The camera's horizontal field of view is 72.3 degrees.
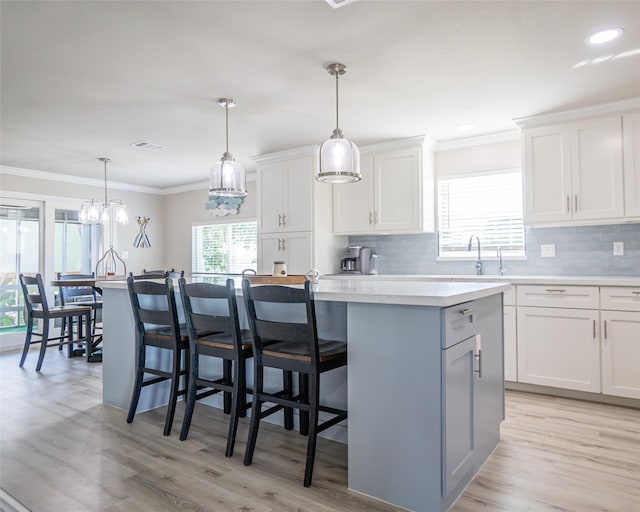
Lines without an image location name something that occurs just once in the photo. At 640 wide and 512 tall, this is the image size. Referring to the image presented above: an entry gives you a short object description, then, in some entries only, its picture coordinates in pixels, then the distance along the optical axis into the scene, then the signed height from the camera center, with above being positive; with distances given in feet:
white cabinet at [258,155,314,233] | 16.14 +2.48
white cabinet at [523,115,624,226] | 11.62 +2.36
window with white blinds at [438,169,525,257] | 14.39 +1.58
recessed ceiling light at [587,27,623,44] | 7.99 +4.14
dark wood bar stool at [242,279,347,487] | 6.70 -1.52
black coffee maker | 16.48 -0.07
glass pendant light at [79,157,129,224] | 16.60 +1.85
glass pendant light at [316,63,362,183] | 8.86 +2.02
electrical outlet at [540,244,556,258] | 13.53 +0.24
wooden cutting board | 11.08 -0.52
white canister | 12.49 -0.26
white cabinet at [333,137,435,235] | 14.85 +2.37
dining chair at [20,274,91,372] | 14.82 -1.81
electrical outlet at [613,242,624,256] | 12.48 +0.25
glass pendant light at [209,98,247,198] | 10.69 +2.01
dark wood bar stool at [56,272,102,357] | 16.75 -1.49
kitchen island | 5.90 -1.89
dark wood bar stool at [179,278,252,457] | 7.77 -1.57
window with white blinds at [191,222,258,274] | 21.43 +0.65
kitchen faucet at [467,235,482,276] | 14.56 -0.18
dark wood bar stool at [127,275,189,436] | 8.76 -1.60
